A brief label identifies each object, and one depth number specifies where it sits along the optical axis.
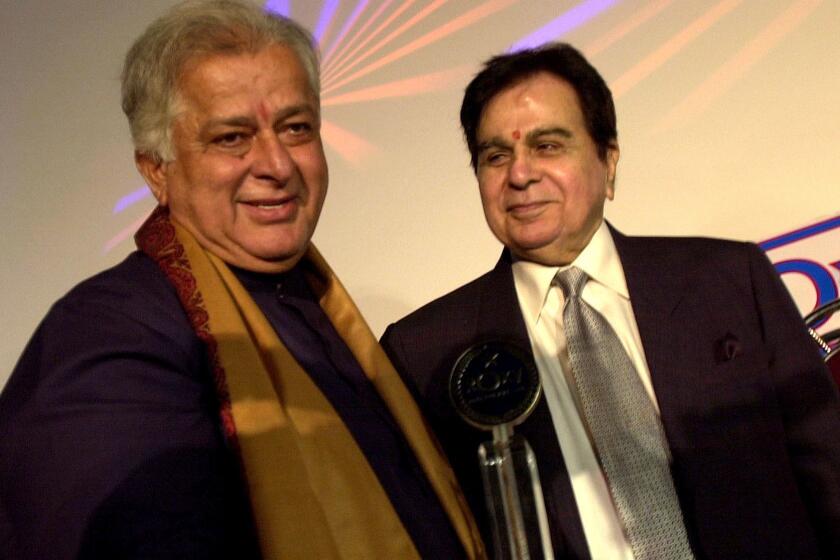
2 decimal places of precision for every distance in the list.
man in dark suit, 1.71
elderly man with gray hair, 1.25
